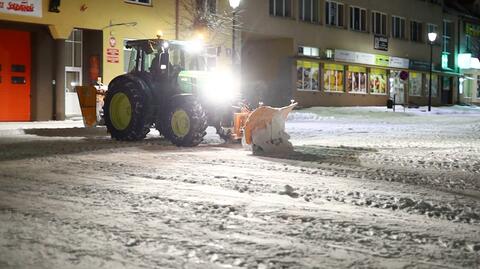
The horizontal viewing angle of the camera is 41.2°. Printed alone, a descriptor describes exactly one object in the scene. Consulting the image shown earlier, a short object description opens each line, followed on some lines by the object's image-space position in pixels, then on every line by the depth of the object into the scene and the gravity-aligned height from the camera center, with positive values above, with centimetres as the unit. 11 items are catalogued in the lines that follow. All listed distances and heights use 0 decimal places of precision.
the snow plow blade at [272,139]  1309 -66
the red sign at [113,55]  2595 +209
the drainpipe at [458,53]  5492 +451
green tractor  1448 +26
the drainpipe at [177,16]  2848 +406
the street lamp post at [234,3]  2212 +361
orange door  2344 +114
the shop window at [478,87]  5809 +196
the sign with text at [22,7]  2231 +353
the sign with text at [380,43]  4404 +455
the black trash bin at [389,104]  4005 +25
